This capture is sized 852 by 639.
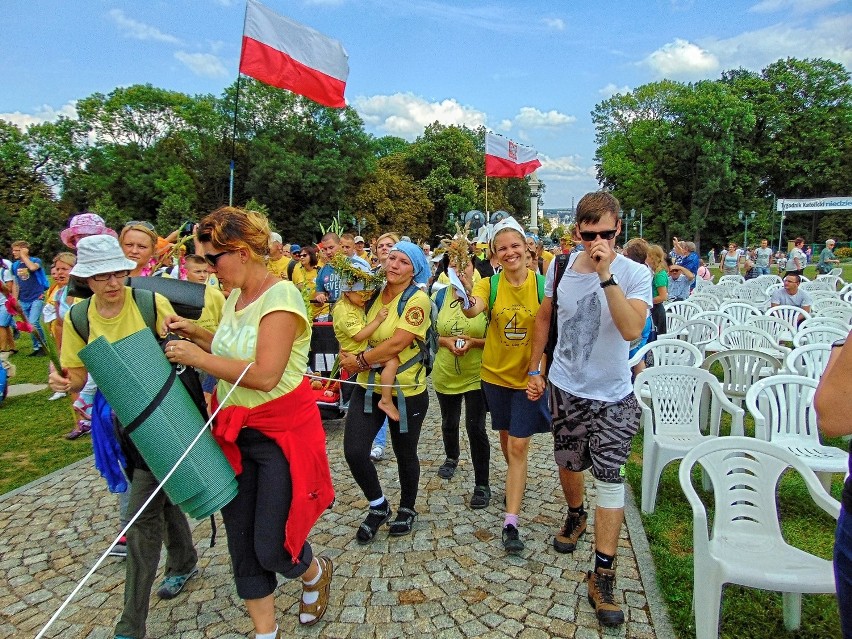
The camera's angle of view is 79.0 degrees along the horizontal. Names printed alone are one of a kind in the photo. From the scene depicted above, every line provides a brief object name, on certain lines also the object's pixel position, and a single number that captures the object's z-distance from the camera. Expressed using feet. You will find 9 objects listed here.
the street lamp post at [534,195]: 80.19
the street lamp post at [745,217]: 130.08
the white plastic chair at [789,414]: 12.09
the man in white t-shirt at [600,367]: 8.64
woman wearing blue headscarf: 10.98
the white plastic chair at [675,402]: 13.10
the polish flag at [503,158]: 50.47
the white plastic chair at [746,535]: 7.40
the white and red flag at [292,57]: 25.02
